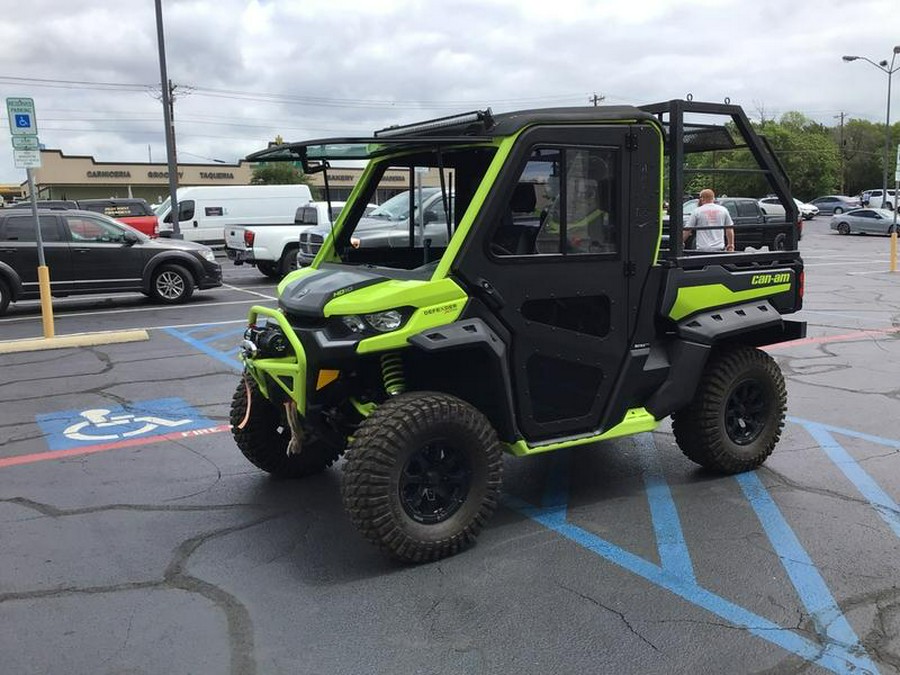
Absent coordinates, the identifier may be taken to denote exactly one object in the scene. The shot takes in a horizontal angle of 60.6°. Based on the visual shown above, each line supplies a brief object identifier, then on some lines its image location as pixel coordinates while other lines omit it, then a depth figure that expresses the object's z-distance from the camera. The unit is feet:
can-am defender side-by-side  12.04
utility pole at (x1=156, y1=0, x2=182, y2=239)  70.95
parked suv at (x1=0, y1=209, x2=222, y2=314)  42.04
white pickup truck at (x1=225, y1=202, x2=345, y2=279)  57.47
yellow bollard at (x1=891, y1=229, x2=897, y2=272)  63.46
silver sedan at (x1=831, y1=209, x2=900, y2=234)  114.83
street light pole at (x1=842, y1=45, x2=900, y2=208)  117.14
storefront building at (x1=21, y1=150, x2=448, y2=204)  203.21
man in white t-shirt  19.85
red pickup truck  89.40
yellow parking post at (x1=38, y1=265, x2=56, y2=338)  32.96
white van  89.56
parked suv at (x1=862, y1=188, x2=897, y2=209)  164.55
